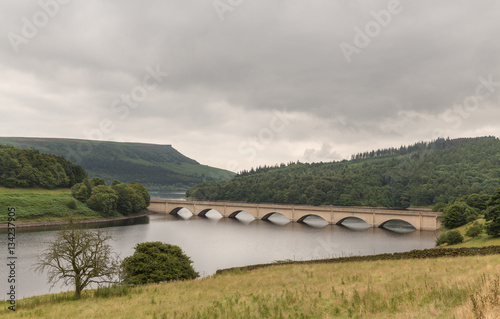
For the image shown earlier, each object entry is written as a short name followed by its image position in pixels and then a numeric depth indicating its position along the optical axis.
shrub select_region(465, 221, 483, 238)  63.41
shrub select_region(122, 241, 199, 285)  37.25
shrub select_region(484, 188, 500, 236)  57.03
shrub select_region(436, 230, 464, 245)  63.56
